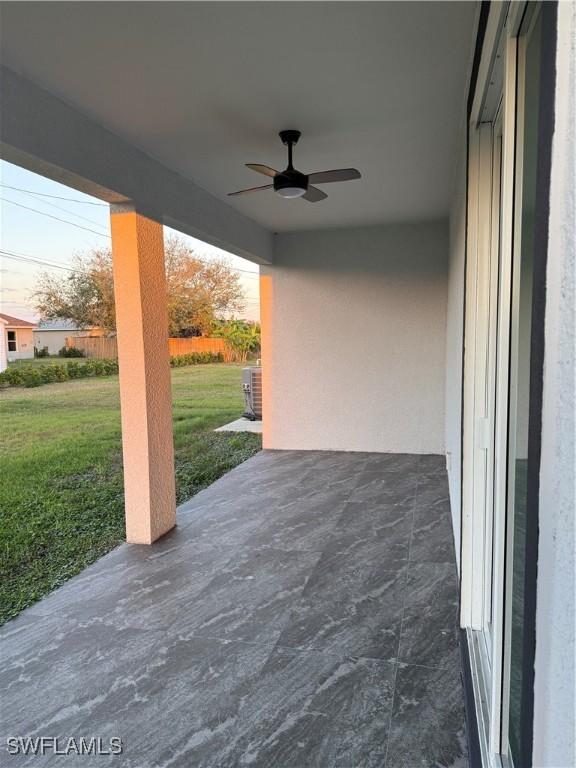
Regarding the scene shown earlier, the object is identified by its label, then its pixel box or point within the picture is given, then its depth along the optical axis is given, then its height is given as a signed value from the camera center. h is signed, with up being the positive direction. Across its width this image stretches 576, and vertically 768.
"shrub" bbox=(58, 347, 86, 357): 6.38 -0.06
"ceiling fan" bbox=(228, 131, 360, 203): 3.00 +0.97
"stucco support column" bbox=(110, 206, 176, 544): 3.37 -0.11
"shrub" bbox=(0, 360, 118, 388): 5.54 -0.29
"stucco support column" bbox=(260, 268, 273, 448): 6.12 -0.08
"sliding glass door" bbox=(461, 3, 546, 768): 1.29 -0.05
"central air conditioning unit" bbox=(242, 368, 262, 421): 8.10 -0.77
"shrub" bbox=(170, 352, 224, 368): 8.98 -0.24
